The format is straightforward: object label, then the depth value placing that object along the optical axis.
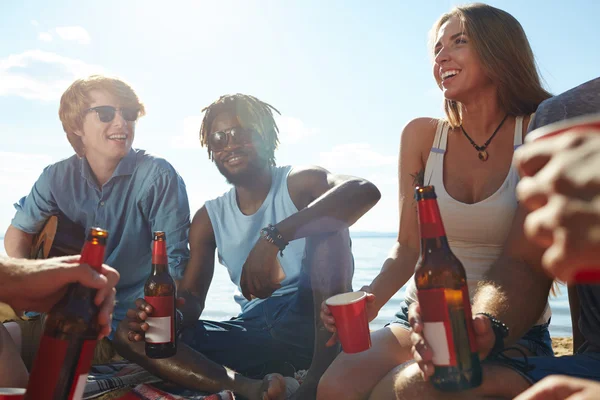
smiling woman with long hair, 2.38
